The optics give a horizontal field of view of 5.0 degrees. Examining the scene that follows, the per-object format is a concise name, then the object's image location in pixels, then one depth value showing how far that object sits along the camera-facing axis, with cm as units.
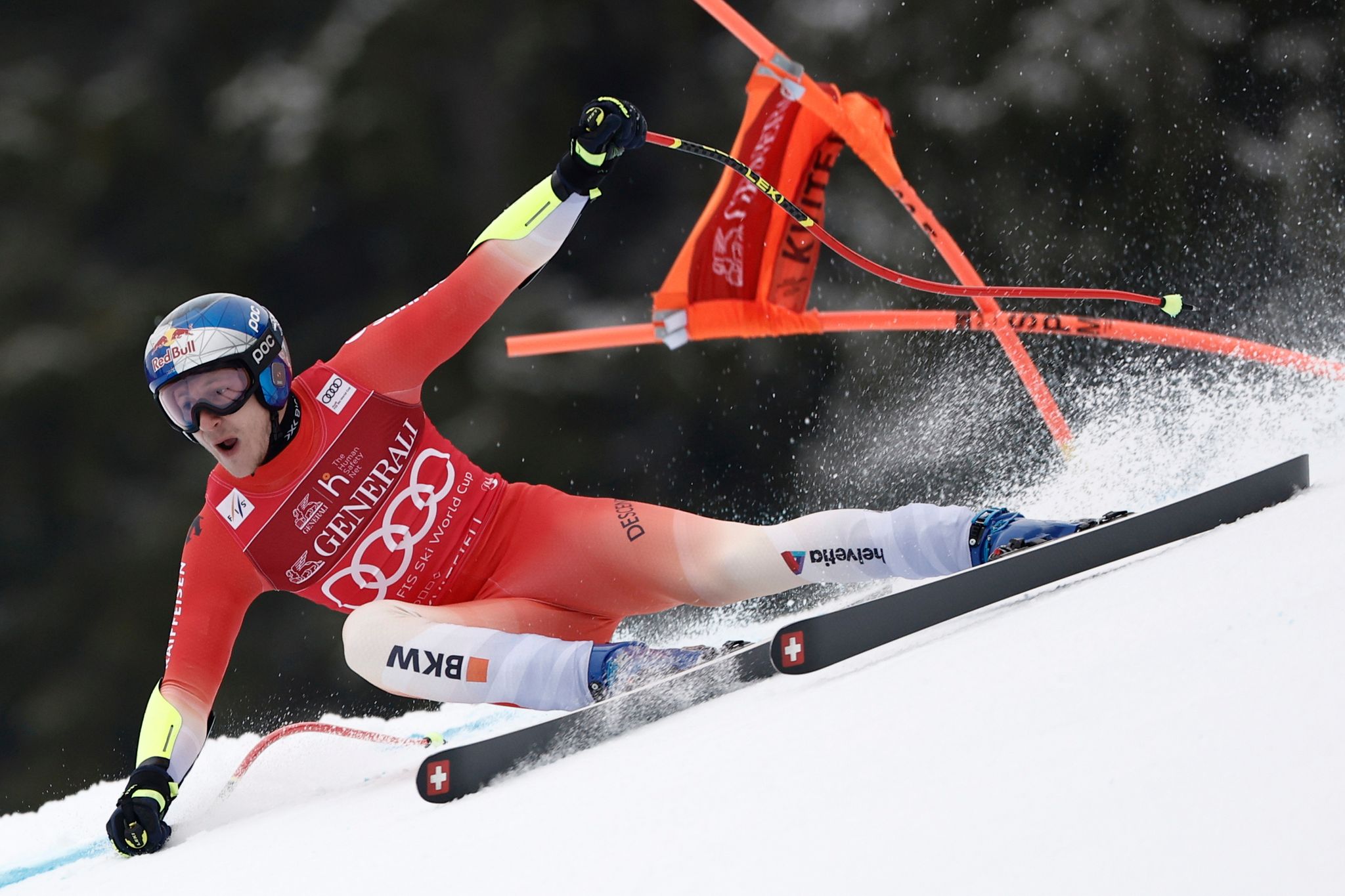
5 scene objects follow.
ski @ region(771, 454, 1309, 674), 2558
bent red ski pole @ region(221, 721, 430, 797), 2620
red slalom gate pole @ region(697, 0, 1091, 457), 2718
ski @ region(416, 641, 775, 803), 2550
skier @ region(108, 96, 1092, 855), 2582
